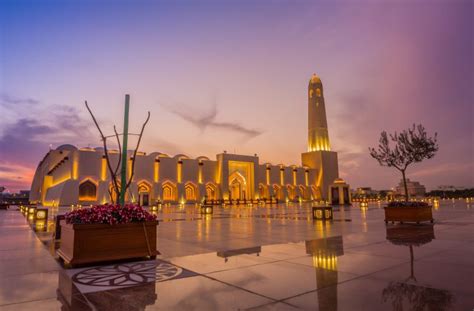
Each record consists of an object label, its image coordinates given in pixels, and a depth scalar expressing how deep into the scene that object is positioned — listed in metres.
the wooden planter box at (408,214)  12.16
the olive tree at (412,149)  15.93
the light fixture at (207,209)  21.67
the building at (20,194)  154.52
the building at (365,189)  95.69
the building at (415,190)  101.69
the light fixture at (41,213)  16.80
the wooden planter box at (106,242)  5.20
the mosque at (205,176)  44.81
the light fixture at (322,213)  15.12
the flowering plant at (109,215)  5.44
